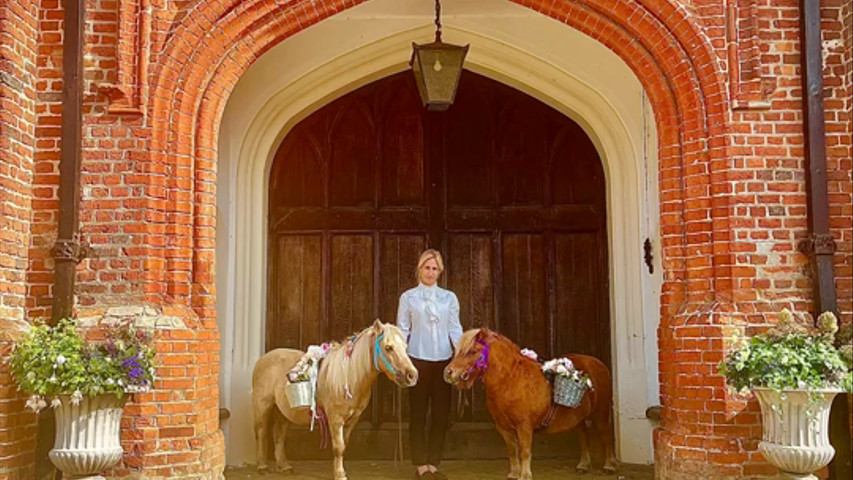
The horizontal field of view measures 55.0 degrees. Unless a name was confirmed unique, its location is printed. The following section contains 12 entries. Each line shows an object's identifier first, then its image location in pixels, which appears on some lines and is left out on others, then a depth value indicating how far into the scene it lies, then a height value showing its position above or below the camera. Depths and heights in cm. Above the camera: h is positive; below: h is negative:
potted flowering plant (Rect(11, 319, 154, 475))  508 -56
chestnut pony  641 -78
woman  671 -48
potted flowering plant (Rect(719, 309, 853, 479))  511 -62
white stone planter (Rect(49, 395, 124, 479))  510 -88
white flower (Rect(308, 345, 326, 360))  677 -47
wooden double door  811 +76
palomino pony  628 -68
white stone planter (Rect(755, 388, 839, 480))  514 -89
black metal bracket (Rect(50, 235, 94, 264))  570 +32
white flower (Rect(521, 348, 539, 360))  682 -51
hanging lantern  652 +180
